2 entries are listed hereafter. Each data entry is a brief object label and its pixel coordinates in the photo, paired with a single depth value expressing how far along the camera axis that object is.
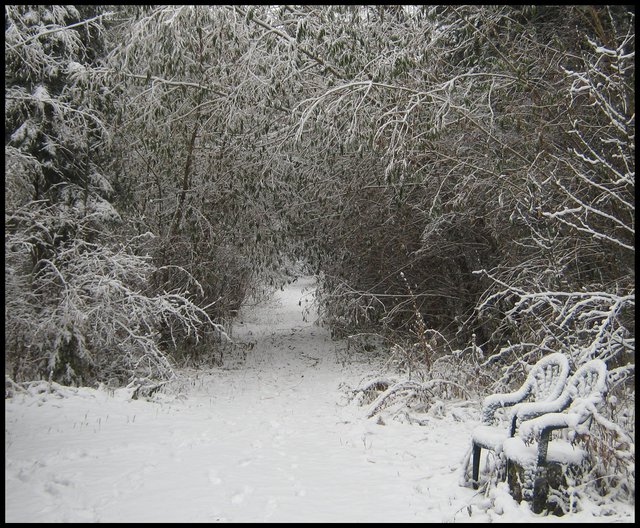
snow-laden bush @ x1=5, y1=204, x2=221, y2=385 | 6.69
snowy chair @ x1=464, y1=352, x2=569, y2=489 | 3.69
